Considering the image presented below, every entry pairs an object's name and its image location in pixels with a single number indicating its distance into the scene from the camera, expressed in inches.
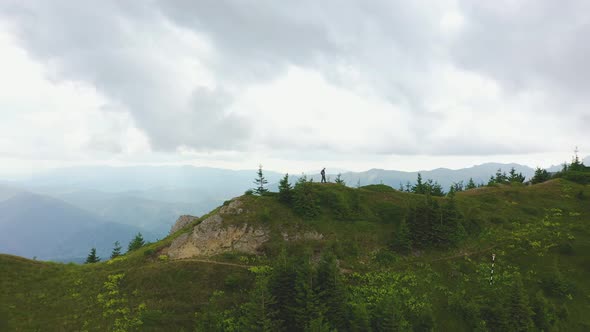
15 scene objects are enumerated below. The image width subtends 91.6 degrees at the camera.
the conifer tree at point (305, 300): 1162.6
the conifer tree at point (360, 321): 1175.6
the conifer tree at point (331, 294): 1210.0
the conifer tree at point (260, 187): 2344.2
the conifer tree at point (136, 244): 2968.0
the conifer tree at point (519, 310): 1195.3
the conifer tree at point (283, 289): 1217.4
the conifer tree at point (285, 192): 2151.8
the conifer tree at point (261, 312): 1100.5
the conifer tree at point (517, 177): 4355.3
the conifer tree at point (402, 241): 1843.0
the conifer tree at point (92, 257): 3222.4
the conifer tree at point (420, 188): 3090.6
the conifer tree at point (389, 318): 1146.7
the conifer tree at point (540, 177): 3383.4
